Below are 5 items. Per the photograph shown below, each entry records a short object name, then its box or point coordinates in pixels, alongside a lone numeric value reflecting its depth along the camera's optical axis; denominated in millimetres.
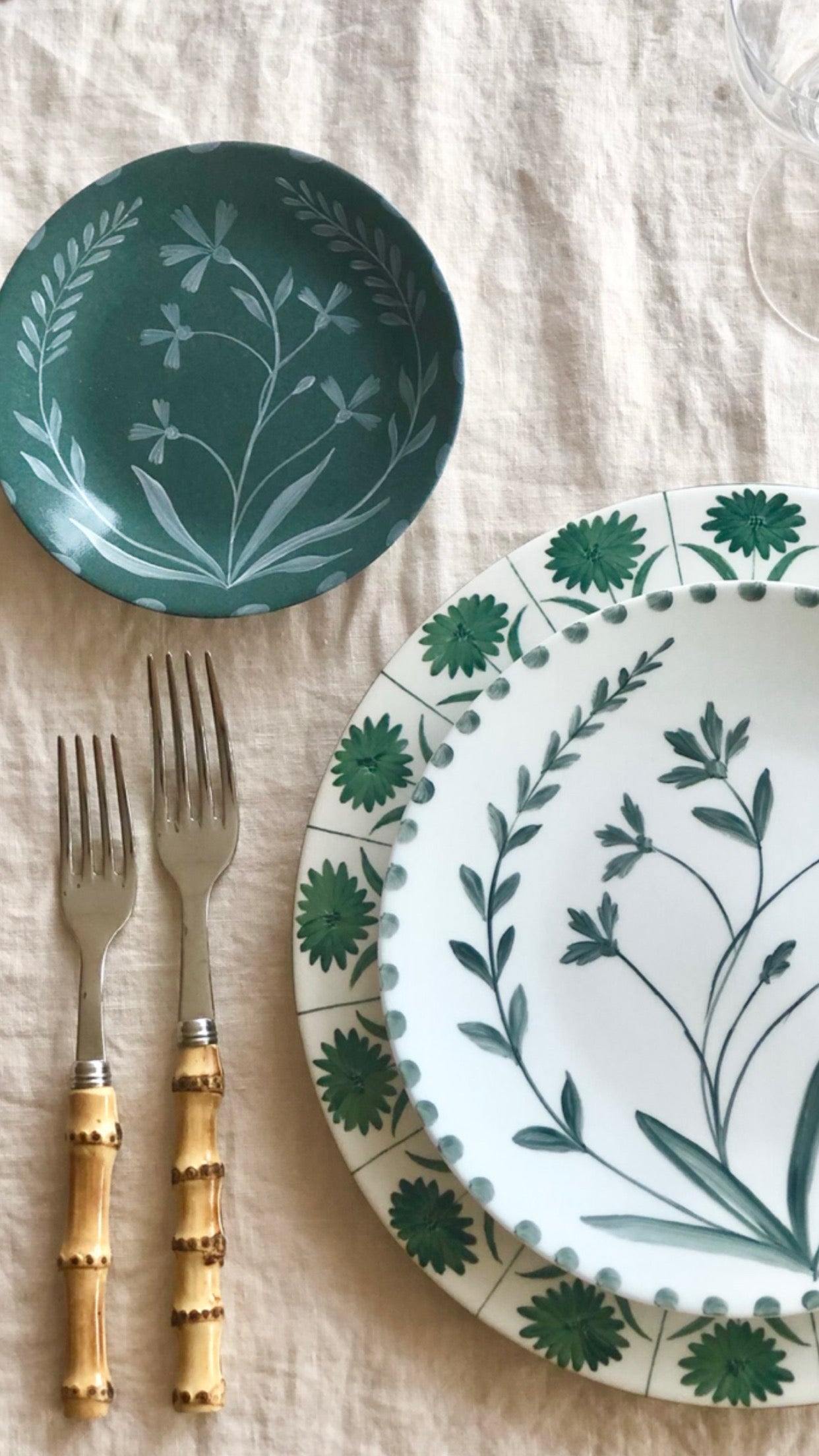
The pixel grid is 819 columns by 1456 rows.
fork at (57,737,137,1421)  563
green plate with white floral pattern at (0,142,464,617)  629
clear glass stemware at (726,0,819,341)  583
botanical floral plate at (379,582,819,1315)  543
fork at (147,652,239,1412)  559
